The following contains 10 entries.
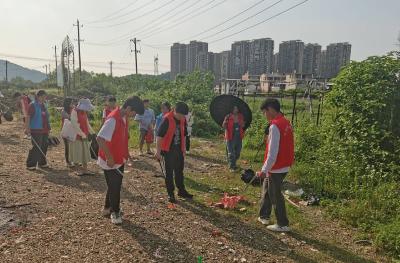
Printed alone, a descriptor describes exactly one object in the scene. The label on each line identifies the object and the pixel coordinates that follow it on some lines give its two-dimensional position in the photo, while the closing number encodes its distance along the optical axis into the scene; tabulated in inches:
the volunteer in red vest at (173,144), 278.8
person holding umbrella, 406.3
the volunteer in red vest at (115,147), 219.9
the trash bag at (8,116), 783.7
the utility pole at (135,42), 2283.3
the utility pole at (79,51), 2018.9
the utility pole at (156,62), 3277.6
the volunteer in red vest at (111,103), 370.0
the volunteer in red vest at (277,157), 221.9
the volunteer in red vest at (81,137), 353.7
